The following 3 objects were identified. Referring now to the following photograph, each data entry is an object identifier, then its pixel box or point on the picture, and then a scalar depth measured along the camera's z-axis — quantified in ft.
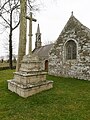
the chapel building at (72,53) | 24.76
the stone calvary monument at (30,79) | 14.31
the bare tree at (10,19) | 41.58
